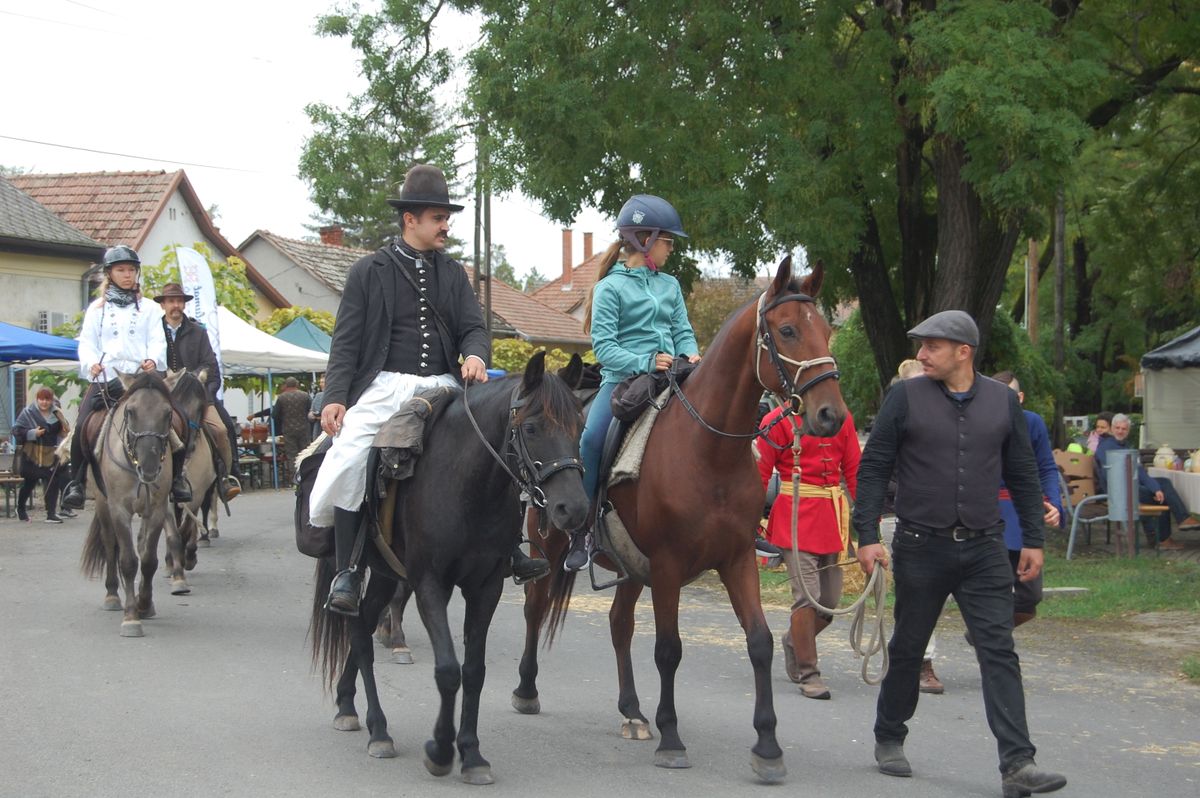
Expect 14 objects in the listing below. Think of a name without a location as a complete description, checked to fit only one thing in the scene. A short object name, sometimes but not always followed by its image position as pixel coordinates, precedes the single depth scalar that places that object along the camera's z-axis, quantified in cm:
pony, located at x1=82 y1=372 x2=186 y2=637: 1030
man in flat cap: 607
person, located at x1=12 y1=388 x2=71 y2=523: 2048
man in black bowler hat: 654
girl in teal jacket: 741
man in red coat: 835
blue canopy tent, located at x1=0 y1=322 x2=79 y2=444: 2172
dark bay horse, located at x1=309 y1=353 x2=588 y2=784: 583
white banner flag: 1795
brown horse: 623
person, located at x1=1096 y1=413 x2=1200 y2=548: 1589
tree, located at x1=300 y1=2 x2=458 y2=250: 2120
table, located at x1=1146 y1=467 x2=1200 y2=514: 1558
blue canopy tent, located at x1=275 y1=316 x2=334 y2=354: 3031
